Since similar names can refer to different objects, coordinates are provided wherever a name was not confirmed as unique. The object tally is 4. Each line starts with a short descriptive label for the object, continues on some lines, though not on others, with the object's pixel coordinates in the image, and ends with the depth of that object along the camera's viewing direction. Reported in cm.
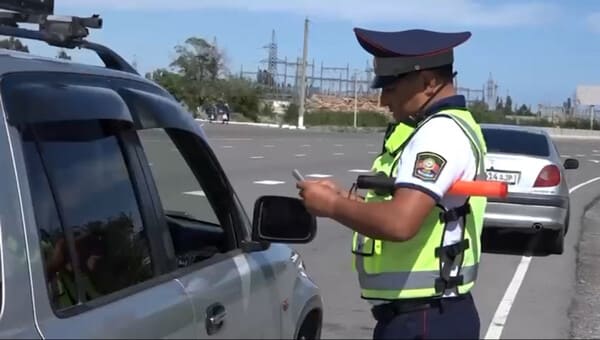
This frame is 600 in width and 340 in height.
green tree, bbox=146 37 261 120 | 7650
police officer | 308
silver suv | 273
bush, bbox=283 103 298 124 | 7988
